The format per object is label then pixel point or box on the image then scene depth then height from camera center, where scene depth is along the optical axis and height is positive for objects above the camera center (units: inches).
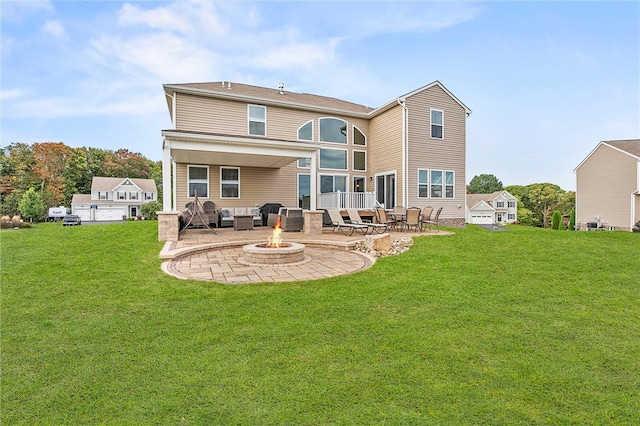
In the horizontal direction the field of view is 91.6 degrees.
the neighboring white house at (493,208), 1614.2 +10.0
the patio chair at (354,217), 455.2 -10.4
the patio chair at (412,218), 423.4 -11.1
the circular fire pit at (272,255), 231.3 -33.7
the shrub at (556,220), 956.0 -31.5
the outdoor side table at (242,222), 422.6 -16.4
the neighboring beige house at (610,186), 766.5 +65.9
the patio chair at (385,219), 431.8 -13.1
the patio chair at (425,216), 439.7 -8.8
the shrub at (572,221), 1000.2 -36.2
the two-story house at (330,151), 507.2 +113.3
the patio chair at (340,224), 379.8 -18.1
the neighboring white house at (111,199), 1577.3 +55.7
